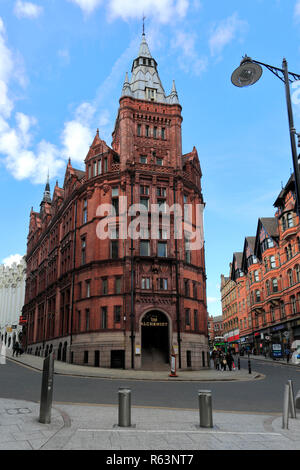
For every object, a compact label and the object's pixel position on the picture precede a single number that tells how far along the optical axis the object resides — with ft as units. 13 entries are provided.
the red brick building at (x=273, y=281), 178.50
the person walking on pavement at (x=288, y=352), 164.23
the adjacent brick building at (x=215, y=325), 536.01
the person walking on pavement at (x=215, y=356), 129.36
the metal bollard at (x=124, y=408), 30.07
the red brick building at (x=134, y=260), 120.67
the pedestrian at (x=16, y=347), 148.77
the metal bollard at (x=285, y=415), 30.43
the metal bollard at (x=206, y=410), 30.42
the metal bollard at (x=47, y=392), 30.04
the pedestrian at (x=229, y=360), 119.03
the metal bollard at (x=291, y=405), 33.58
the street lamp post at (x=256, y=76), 38.16
